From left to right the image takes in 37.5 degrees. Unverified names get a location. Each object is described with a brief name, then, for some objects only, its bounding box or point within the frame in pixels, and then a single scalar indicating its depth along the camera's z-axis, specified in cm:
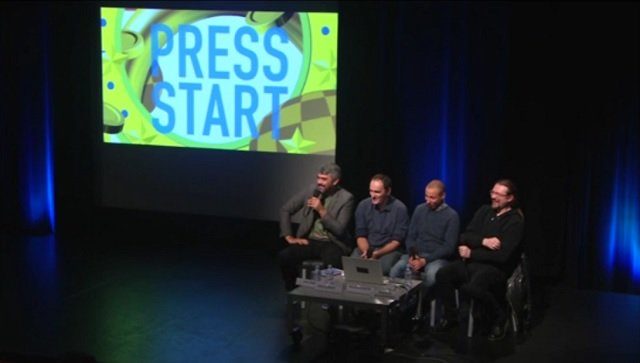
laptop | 557
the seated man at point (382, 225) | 641
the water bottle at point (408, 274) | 591
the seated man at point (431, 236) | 622
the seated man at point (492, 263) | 596
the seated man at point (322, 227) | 658
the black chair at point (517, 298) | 601
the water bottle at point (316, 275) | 579
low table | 540
